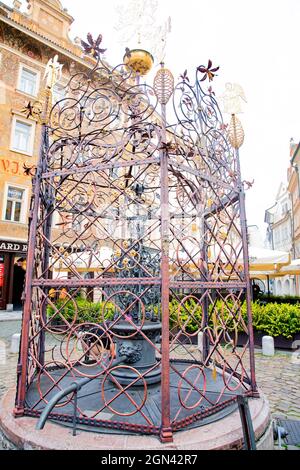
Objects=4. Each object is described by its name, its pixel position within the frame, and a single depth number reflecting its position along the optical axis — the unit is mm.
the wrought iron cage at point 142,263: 2847
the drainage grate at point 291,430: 3255
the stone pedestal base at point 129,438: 2424
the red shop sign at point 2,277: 17016
